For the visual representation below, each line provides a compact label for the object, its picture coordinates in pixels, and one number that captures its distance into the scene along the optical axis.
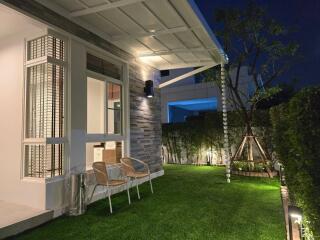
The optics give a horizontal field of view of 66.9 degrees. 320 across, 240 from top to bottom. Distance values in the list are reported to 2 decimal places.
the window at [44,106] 4.03
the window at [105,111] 5.02
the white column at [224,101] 6.39
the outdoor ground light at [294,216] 2.20
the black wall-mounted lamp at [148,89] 6.71
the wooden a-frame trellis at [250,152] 6.95
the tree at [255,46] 7.49
